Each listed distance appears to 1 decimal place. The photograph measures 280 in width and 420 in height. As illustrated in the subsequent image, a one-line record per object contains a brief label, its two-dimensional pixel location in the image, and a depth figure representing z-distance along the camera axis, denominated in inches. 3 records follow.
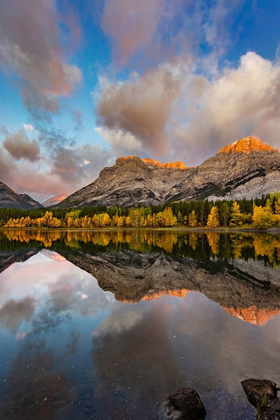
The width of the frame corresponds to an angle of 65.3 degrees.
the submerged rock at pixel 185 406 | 246.2
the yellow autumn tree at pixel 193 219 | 6119.1
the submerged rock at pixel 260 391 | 263.6
